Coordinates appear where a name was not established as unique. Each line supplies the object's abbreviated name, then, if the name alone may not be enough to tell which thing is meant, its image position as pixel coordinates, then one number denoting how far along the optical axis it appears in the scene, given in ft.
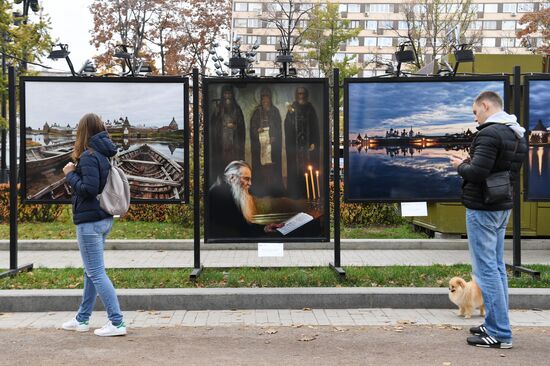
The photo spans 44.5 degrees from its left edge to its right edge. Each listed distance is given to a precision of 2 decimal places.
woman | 19.30
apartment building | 295.48
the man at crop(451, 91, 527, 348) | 18.54
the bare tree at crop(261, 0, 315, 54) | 111.12
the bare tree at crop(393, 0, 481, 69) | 111.96
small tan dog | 22.17
